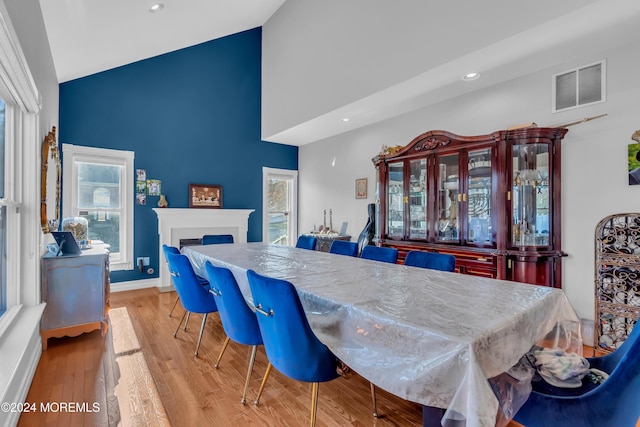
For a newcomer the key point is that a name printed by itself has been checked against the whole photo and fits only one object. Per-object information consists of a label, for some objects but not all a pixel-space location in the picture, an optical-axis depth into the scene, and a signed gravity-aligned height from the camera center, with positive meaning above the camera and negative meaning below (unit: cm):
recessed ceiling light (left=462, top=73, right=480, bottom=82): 323 +141
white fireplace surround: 495 -22
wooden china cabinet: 299 +12
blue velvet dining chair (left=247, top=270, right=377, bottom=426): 142 -59
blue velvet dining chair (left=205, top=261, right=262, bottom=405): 181 -59
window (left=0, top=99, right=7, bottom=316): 217 -17
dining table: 105 -48
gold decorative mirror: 265 +26
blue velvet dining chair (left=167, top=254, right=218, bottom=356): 245 -63
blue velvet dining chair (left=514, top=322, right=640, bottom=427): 102 -67
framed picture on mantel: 527 +27
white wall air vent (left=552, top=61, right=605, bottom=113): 280 +115
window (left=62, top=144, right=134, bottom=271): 430 +25
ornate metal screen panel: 244 -52
